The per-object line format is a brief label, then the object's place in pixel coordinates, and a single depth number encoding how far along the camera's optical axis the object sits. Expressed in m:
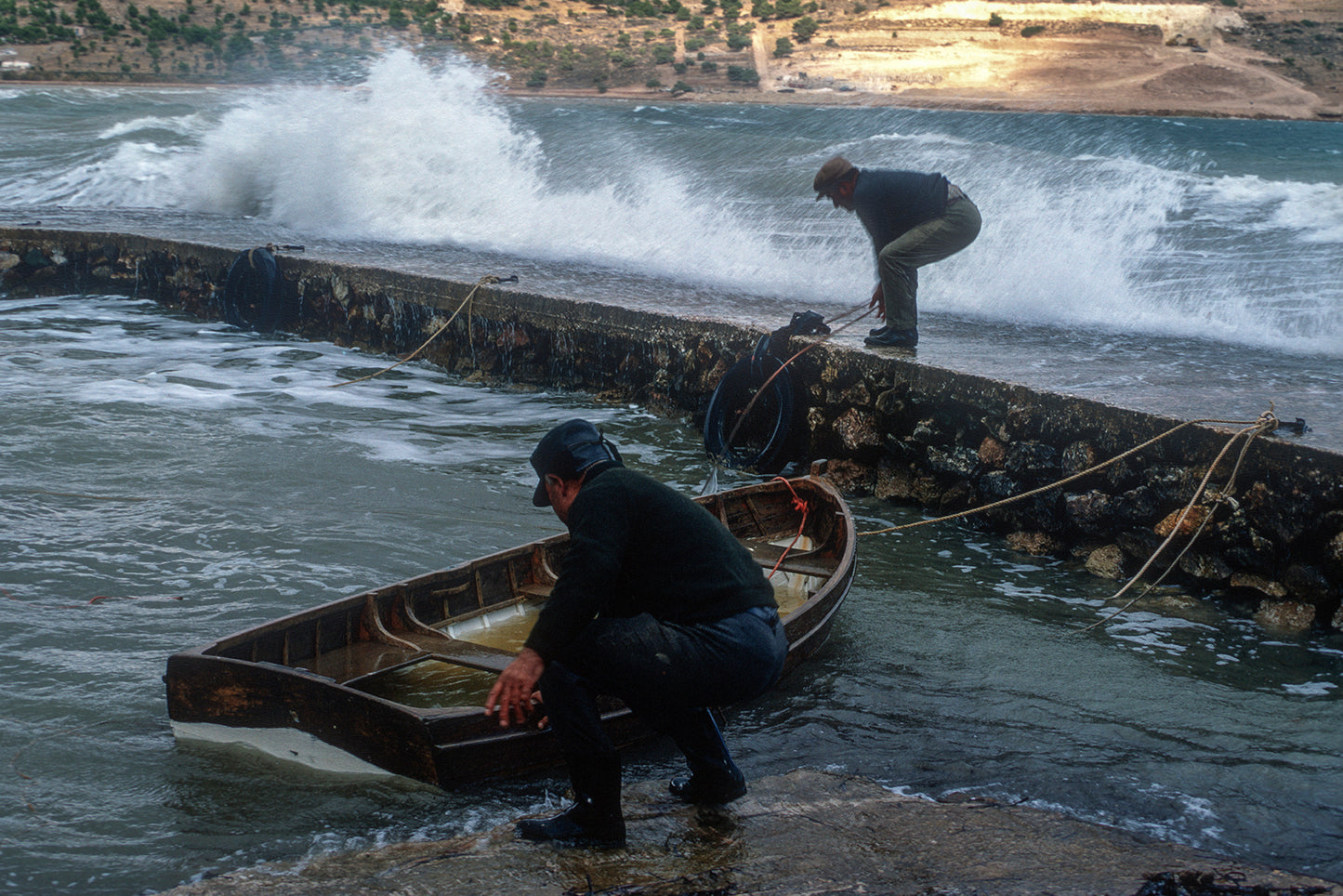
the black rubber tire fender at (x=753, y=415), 8.64
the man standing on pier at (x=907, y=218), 7.97
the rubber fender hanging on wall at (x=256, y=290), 13.29
